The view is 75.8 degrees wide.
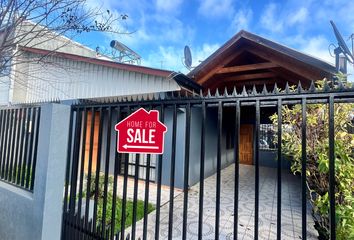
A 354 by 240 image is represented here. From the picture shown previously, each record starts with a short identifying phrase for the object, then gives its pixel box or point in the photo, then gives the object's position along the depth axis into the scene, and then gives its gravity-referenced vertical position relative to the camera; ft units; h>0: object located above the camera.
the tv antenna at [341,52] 16.55 +6.62
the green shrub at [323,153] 9.69 -0.59
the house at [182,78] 19.43 +6.20
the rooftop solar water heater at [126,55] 31.55 +12.47
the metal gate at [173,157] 5.36 -0.66
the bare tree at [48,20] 10.75 +5.91
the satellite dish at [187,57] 26.99 +9.51
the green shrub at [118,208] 14.08 -5.39
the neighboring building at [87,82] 22.20 +6.02
